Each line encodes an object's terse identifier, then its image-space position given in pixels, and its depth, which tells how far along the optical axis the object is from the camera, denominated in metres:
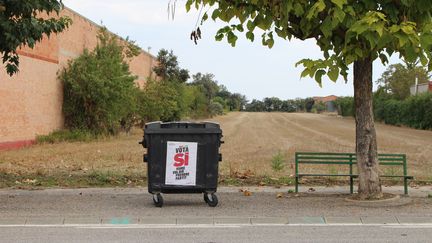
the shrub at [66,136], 26.72
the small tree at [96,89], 29.36
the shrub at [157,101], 41.44
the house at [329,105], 131.52
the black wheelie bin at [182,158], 9.24
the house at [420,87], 64.81
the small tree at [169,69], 54.62
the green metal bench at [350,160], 10.34
